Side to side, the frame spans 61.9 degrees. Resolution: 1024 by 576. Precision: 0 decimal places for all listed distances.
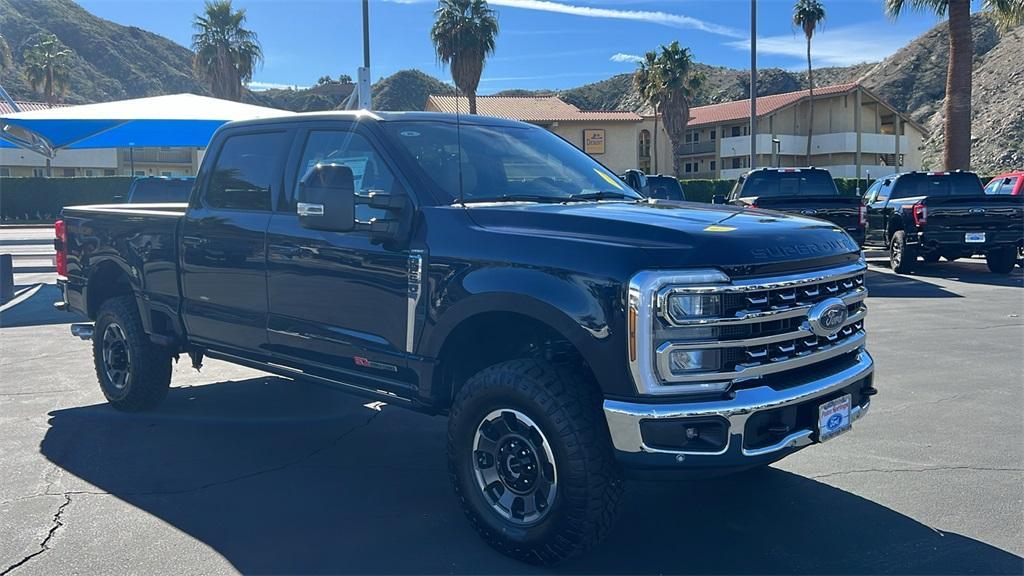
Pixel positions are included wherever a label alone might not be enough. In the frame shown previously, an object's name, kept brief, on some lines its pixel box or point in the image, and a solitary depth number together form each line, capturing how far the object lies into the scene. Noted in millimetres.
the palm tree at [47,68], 58906
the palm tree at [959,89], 21047
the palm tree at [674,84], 50938
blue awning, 15914
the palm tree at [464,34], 37750
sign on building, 53281
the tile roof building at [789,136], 56969
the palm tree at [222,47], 39500
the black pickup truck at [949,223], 14875
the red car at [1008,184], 18750
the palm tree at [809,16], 53406
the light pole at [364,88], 13906
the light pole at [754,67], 22766
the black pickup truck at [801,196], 14102
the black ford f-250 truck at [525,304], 3502
